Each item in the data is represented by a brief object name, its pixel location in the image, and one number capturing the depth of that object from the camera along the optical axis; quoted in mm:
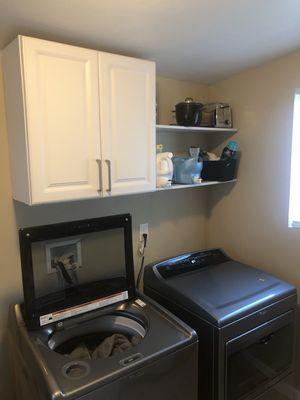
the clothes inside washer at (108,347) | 1328
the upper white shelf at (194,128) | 1642
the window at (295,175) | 1739
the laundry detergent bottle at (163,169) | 1650
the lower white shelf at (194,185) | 1671
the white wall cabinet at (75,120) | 1174
